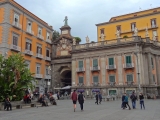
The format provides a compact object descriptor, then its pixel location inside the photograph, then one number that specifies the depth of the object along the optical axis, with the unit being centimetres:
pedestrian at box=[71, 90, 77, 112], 1436
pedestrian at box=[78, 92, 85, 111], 1425
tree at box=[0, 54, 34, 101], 1795
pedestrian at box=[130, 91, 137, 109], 1568
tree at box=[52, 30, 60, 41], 5349
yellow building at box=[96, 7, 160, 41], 3981
